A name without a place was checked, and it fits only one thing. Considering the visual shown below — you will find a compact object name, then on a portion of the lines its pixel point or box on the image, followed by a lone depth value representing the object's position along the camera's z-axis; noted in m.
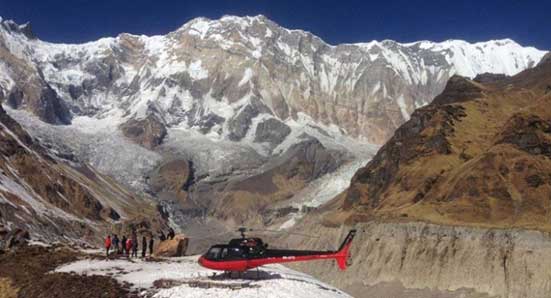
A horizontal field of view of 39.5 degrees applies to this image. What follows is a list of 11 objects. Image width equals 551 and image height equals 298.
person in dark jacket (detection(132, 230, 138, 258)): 59.85
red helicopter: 45.44
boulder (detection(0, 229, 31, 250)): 59.77
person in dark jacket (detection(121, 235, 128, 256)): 59.75
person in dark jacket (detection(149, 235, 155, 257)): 61.38
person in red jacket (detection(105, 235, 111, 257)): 57.74
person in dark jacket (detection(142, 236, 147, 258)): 59.51
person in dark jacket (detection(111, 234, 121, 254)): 60.72
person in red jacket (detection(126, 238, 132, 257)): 58.72
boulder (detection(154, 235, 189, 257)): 61.66
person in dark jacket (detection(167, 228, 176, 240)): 64.50
